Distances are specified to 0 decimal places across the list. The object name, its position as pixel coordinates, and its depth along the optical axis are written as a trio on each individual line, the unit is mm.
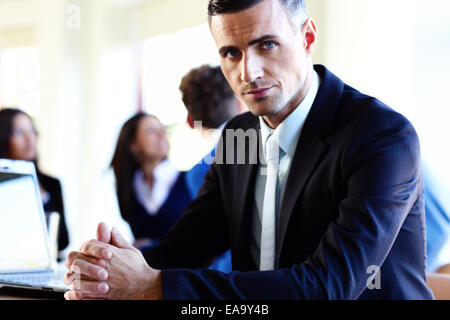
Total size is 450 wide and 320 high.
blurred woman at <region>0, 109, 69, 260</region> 2416
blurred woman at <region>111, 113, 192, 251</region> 2379
